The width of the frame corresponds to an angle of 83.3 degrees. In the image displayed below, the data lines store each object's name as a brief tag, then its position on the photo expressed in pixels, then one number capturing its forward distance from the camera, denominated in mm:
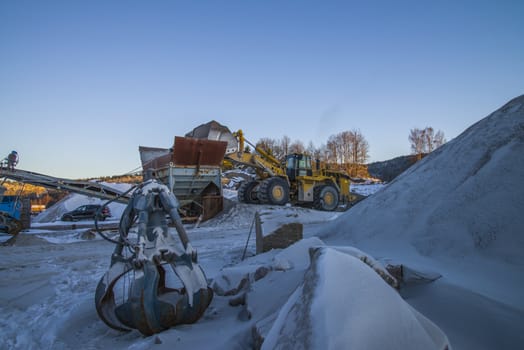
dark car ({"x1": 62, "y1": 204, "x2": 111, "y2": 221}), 16234
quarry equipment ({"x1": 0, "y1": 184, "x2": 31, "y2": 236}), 9922
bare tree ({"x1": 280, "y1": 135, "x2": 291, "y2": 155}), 53862
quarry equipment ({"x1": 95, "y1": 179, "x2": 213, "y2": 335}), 2445
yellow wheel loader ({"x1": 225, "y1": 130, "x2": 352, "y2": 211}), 13531
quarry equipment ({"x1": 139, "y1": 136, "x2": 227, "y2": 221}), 11180
